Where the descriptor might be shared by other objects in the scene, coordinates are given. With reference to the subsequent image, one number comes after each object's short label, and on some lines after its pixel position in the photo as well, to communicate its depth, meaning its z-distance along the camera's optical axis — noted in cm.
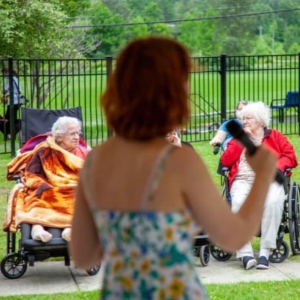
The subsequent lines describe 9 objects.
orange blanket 689
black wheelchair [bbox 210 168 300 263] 735
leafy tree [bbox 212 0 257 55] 7631
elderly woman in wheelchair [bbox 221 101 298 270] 720
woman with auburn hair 242
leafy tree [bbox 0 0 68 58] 1890
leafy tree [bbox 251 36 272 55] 7750
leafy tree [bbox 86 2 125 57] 5426
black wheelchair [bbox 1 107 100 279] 660
